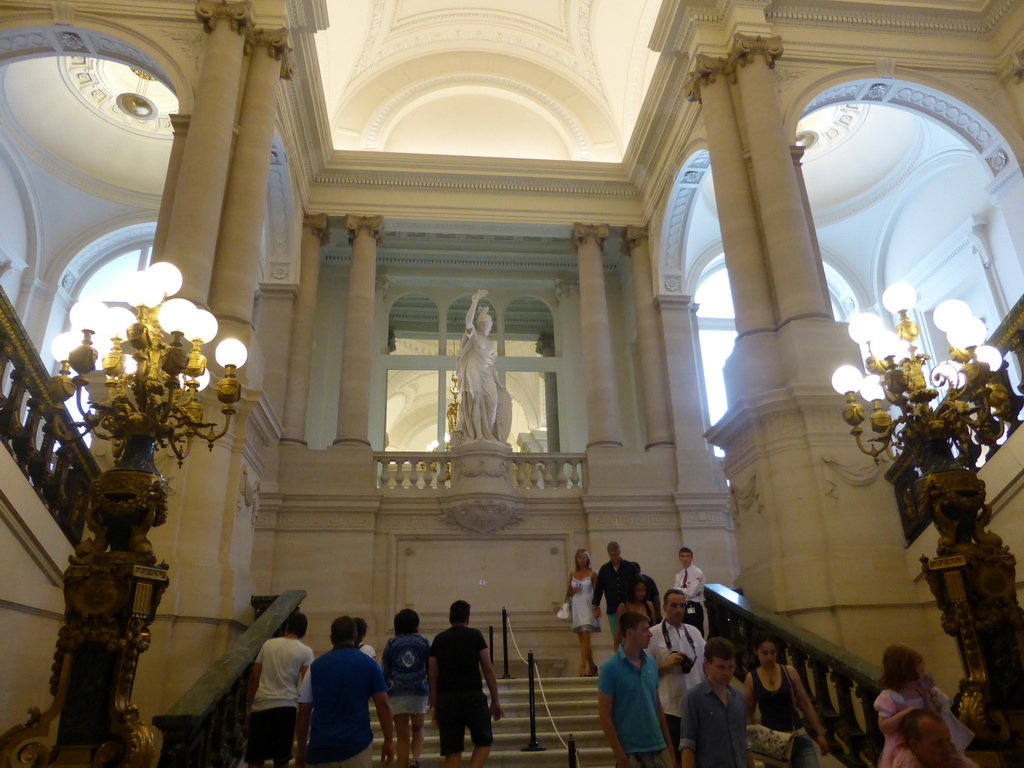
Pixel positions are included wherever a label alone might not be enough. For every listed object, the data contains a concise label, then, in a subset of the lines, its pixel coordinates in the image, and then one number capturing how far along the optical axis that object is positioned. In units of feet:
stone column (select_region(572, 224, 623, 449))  48.52
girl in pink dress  12.27
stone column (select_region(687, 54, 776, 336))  31.73
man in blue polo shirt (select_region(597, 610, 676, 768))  13.06
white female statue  45.52
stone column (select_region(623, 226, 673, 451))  49.26
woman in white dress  31.58
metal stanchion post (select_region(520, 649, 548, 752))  21.58
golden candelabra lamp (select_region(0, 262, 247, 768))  12.80
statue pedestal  43.55
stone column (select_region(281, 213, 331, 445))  46.16
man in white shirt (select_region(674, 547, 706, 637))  26.07
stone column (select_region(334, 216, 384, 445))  46.29
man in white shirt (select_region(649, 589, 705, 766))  16.42
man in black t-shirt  16.57
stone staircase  21.02
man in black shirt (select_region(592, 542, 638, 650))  27.40
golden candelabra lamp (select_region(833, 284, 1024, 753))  16.21
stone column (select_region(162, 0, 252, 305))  28.99
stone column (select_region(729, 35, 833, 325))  30.68
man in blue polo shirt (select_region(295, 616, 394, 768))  14.35
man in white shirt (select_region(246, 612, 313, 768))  16.72
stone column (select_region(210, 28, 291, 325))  30.60
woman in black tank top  14.71
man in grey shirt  12.39
